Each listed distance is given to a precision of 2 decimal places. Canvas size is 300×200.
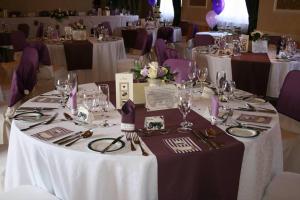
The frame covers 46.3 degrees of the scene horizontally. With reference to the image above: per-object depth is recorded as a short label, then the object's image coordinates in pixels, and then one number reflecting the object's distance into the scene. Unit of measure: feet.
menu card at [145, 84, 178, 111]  7.70
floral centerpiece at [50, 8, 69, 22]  29.25
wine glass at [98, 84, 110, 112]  7.84
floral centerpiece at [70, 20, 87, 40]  19.13
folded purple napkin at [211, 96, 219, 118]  7.01
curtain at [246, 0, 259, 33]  25.10
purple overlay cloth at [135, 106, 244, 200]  5.68
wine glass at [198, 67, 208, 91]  9.55
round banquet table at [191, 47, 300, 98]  13.58
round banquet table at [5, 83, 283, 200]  5.65
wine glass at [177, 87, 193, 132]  6.75
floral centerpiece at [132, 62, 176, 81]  7.97
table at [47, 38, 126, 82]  17.63
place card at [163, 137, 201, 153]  5.82
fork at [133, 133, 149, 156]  5.73
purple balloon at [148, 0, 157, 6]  38.65
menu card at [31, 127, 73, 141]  6.31
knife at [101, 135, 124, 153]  5.80
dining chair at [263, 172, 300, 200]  6.60
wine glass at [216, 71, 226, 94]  8.59
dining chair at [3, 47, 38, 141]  9.91
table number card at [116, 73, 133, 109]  7.66
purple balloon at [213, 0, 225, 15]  28.53
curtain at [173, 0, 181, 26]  35.55
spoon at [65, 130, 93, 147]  6.26
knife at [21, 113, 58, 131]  6.76
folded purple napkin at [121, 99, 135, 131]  6.31
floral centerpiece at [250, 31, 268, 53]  15.61
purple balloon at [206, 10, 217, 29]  29.14
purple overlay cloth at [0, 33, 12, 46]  23.53
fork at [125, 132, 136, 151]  5.98
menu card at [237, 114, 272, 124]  7.16
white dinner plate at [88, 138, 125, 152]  5.88
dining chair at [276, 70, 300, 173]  9.25
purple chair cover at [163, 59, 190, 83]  11.04
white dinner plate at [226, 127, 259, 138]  6.46
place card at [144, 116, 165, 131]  6.67
